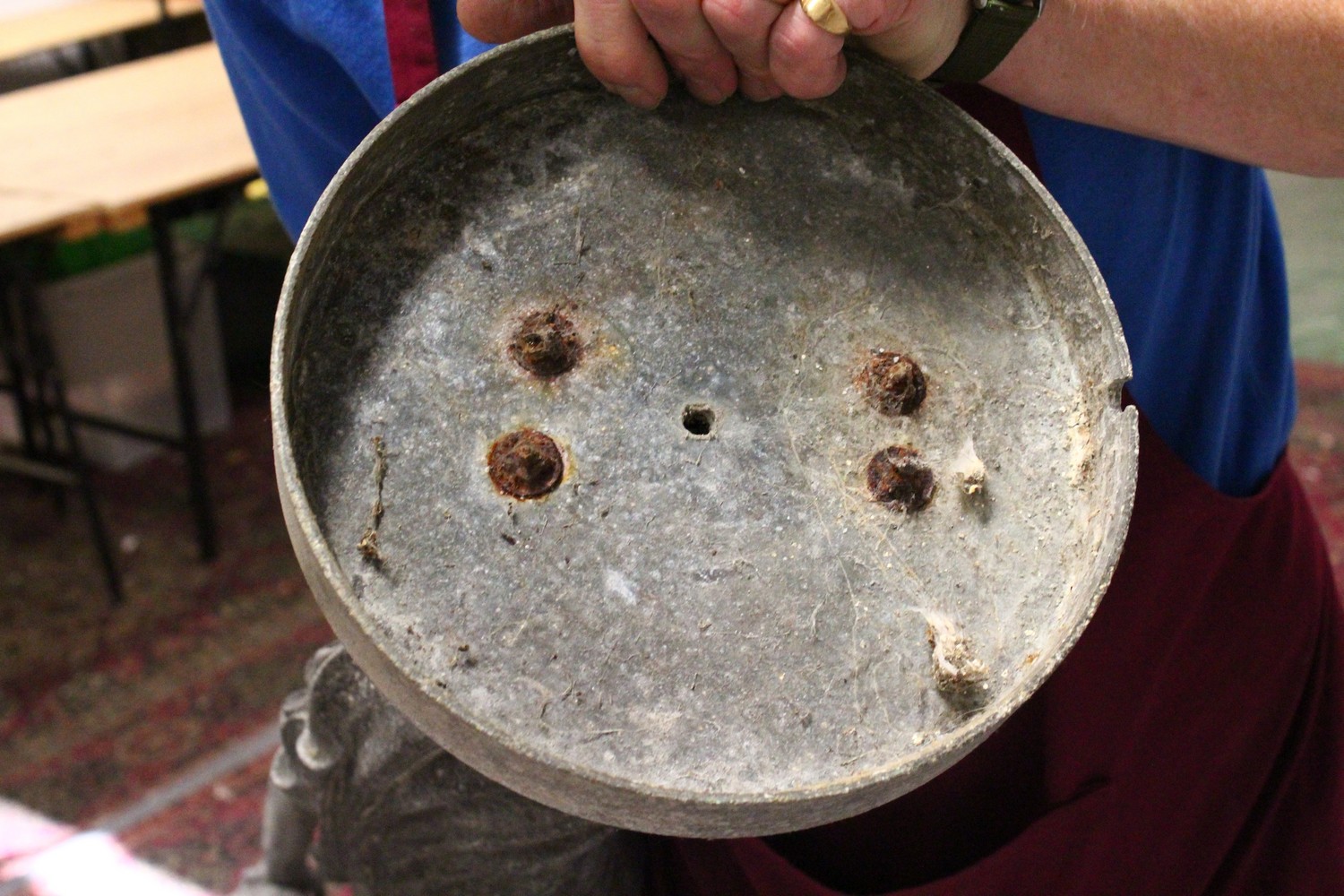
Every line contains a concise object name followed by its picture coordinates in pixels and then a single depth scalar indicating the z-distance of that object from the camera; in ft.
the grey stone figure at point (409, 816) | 3.62
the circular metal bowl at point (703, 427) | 2.31
